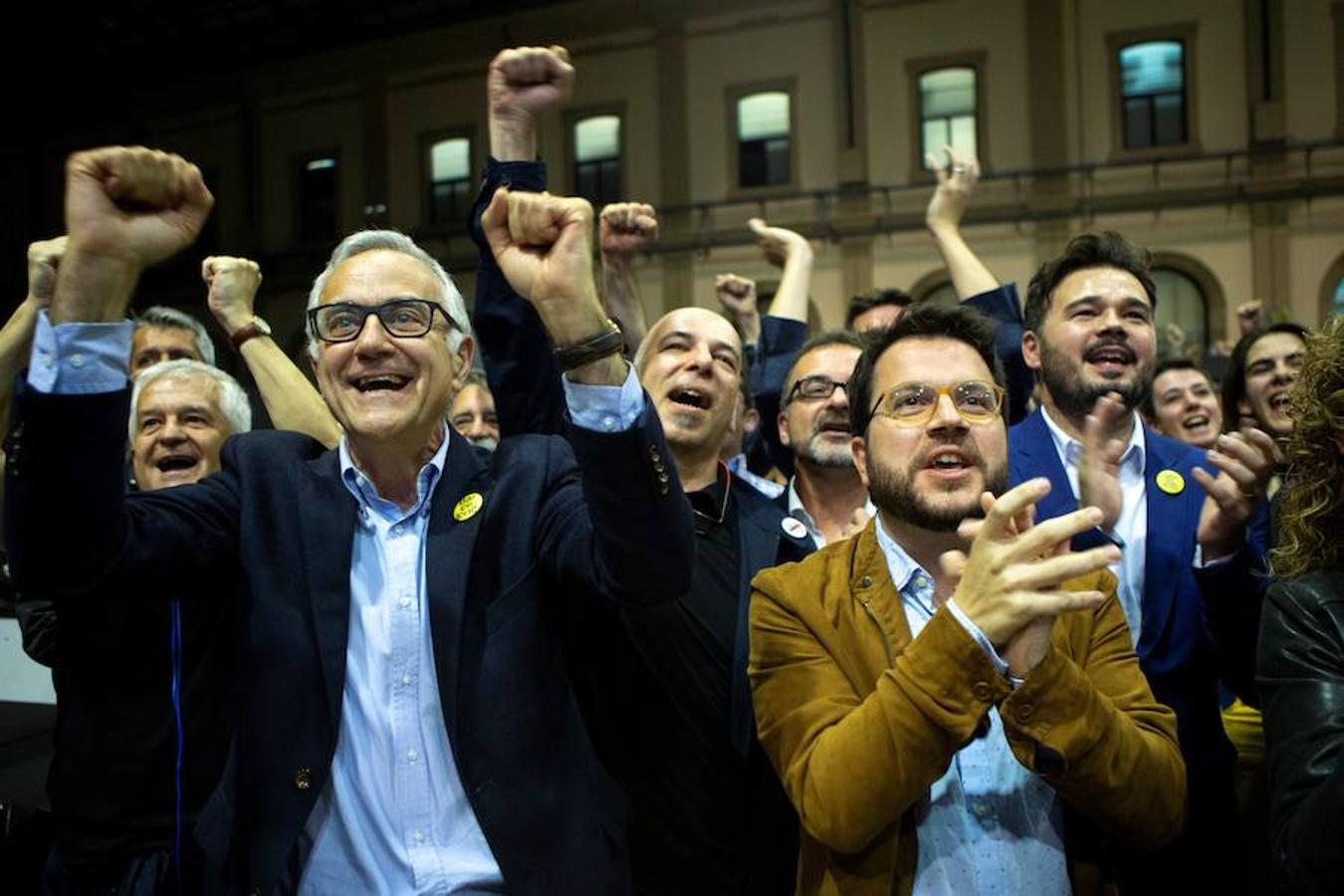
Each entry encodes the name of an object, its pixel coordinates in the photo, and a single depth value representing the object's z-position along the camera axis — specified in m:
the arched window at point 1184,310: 14.95
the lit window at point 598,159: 17.55
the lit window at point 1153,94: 14.93
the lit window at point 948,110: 15.59
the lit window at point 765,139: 16.48
